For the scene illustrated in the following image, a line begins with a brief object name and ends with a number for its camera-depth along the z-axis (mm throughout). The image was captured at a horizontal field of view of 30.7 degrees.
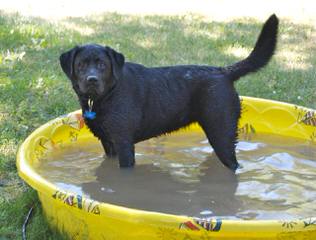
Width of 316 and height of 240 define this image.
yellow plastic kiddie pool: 3211
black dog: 4484
